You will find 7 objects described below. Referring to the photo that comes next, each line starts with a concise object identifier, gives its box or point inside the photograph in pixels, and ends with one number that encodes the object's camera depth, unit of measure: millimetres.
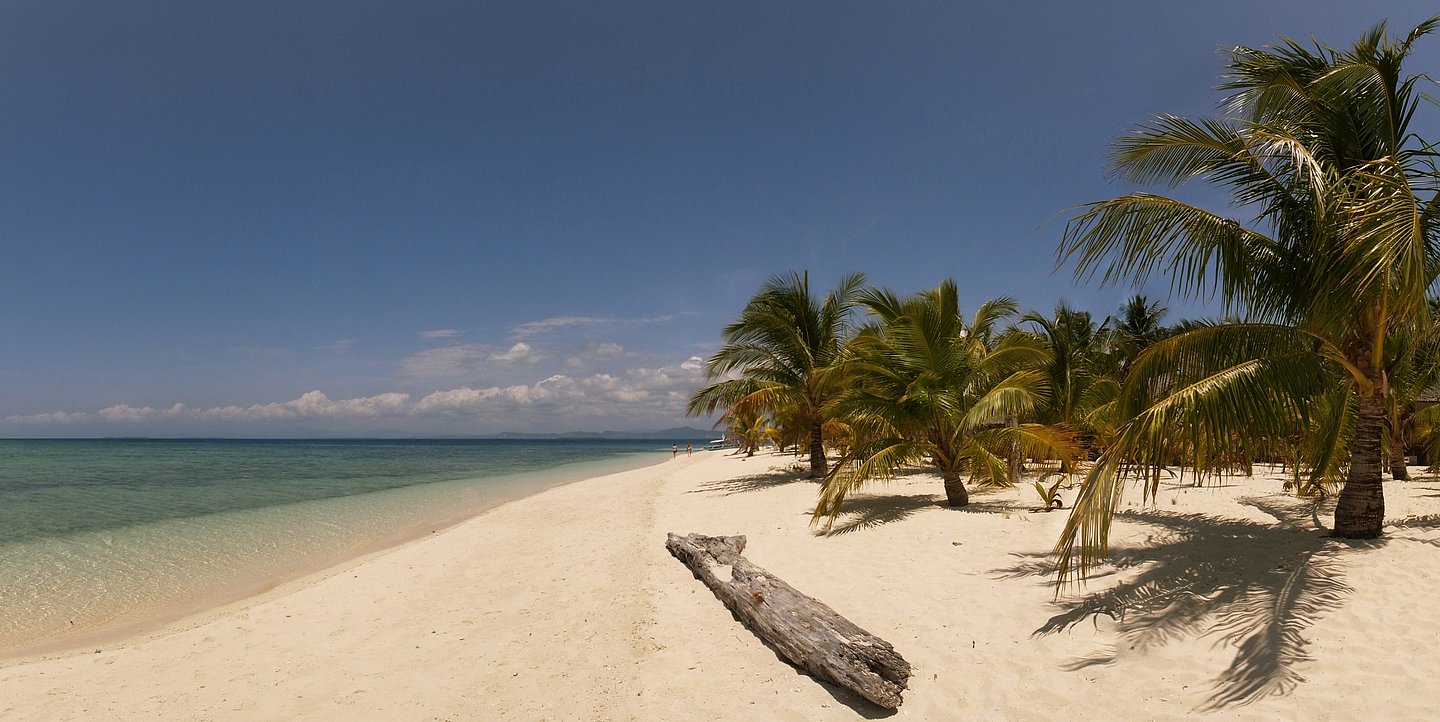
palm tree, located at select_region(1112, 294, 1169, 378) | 26547
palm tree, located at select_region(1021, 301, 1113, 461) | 14500
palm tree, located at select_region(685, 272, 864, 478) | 14172
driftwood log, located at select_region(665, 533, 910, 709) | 3512
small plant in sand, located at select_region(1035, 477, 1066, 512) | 7967
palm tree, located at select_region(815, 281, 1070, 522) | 8430
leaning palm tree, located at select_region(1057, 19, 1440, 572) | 4508
